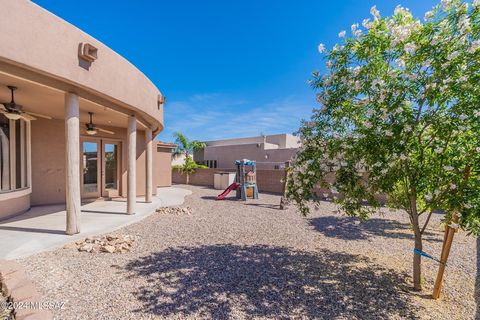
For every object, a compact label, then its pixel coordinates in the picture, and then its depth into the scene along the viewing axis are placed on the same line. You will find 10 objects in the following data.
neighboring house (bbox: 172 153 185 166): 29.20
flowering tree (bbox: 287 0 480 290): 2.74
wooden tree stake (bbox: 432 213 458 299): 3.36
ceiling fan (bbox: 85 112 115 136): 8.05
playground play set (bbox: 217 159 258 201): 12.95
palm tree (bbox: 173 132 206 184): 28.67
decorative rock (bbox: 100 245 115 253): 4.75
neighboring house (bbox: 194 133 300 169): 23.30
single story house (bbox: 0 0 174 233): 4.18
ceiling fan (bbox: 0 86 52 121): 5.13
